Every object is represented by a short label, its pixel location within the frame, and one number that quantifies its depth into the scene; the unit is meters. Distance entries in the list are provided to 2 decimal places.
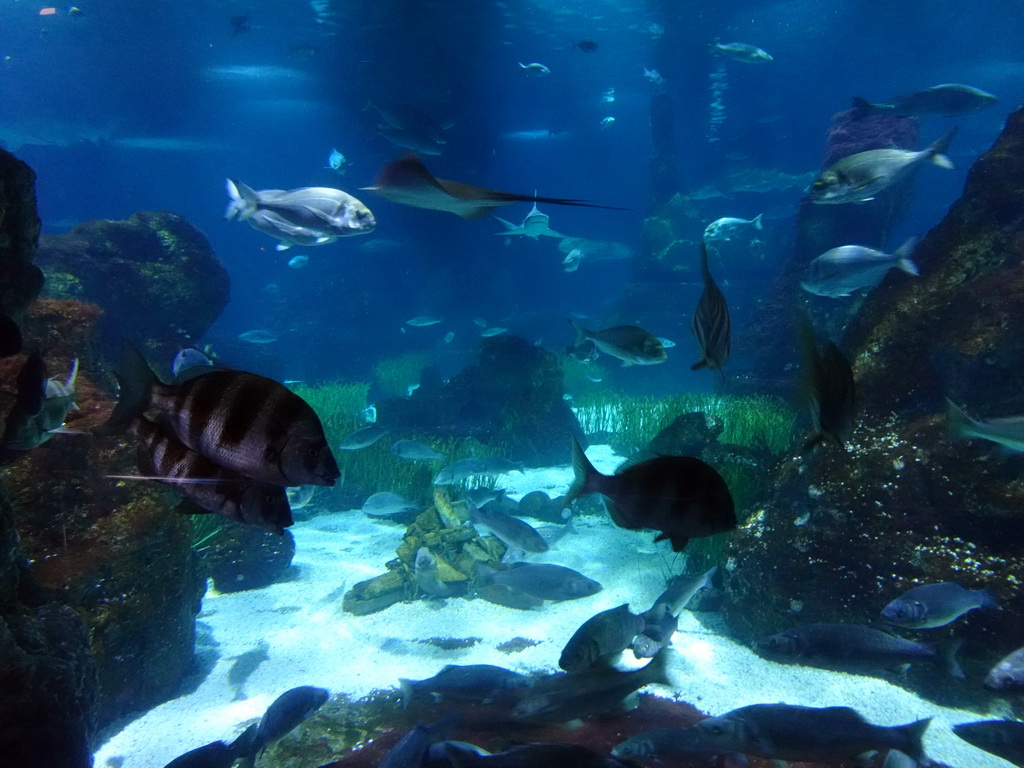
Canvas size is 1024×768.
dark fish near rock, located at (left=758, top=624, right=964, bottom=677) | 3.46
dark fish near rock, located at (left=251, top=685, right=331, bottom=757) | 3.07
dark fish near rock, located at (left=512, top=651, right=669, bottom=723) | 2.93
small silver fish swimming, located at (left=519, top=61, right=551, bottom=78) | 16.45
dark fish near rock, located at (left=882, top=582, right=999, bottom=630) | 3.51
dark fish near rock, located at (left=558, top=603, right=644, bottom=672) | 3.29
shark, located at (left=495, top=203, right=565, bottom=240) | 13.58
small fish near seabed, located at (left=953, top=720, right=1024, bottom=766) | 3.16
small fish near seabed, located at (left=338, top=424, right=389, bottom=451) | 8.12
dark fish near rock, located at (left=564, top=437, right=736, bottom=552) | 2.20
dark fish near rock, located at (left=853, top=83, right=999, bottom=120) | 10.21
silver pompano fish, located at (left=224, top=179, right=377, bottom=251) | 5.22
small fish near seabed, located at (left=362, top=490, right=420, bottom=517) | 7.09
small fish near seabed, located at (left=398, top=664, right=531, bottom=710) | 3.32
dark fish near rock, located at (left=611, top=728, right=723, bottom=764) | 2.59
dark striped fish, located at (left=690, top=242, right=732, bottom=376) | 2.37
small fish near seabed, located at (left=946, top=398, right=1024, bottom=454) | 3.19
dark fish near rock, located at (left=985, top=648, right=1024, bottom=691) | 3.18
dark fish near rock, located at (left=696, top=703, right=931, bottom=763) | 2.72
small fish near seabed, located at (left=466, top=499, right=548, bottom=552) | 5.86
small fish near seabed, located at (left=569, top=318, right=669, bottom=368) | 4.59
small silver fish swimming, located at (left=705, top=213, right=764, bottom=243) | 13.04
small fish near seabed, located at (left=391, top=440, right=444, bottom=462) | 8.09
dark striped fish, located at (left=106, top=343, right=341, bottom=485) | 1.55
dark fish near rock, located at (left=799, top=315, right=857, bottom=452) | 1.93
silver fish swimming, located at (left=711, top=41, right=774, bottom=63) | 13.81
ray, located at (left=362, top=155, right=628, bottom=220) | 2.34
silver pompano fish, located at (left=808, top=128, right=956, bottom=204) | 5.07
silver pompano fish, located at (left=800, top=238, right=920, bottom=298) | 5.14
